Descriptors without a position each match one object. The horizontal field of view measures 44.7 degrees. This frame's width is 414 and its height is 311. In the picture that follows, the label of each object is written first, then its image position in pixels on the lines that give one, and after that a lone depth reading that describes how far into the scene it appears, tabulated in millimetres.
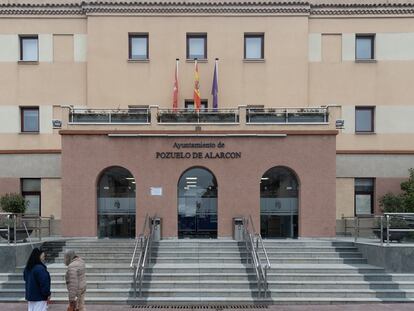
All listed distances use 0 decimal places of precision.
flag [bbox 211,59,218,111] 22484
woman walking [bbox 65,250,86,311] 10312
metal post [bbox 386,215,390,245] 16047
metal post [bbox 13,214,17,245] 16200
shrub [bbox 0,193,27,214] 21812
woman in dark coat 9719
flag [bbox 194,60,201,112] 22172
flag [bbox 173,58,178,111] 22625
